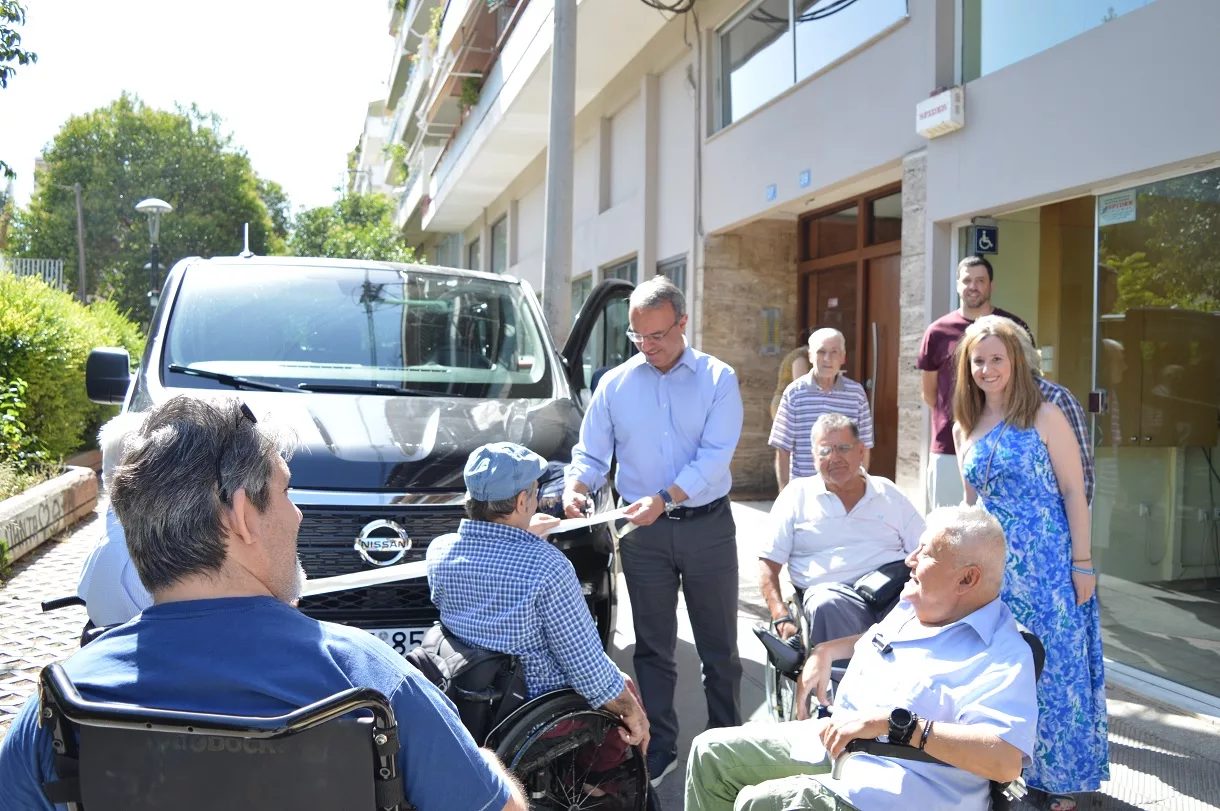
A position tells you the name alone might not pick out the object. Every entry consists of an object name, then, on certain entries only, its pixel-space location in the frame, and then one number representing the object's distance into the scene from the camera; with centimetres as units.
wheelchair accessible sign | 745
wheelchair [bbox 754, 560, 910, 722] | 349
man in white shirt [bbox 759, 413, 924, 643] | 407
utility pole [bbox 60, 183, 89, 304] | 3562
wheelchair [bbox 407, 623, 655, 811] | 291
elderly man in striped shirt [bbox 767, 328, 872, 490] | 622
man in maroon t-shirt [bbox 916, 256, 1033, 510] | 575
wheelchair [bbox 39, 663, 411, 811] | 143
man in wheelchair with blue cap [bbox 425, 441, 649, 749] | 302
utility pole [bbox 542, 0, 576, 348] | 899
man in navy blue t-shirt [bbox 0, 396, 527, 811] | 151
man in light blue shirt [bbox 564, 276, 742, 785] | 418
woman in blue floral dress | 381
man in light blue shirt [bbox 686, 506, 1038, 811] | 252
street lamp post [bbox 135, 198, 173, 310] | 2055
